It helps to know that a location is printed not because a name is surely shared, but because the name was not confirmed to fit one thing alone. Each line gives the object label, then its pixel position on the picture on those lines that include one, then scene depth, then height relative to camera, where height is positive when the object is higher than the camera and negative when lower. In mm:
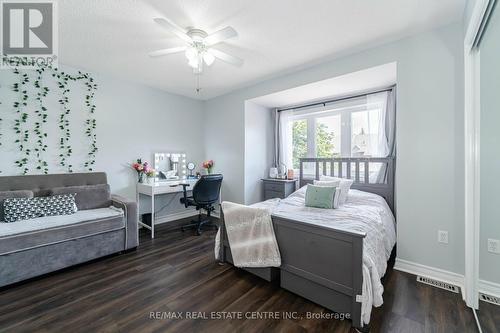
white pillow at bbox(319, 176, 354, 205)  2796 -301
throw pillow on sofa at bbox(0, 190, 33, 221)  2389 -336
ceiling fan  2120 +1223
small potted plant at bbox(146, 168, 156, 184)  3672 -161
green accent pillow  2586 -382
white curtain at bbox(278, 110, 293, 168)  4305 +539
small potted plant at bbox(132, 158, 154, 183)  3637 -57
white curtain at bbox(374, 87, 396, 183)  2996 +513
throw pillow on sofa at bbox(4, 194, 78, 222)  2334 -479
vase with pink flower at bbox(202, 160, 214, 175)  4395 +14
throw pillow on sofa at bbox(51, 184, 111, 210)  2840 -399
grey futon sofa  2021 -685
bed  1521 -719
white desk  3301 -360
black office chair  3357 -455
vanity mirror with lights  4007 -7
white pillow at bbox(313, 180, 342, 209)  2600 -265
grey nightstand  3861 -401
